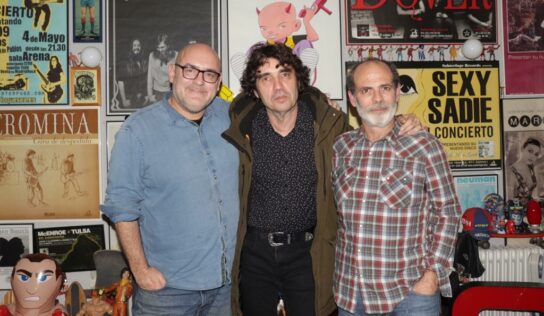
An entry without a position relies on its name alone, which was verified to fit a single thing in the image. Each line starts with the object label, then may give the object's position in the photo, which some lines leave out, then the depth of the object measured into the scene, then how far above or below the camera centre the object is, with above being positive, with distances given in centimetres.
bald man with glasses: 180 -12
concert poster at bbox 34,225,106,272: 305 -52
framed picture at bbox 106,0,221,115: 306 +88
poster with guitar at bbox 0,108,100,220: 303 +3
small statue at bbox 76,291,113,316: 247 -78
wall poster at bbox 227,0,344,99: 312 +93
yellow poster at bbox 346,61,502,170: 324 +42
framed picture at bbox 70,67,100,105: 306 +57
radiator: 309 -71
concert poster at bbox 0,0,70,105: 304 +80
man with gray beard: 170 -22
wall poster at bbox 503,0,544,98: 330 +85
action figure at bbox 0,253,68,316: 223 -60
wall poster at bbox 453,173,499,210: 328 -17
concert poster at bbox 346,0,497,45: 319 +103
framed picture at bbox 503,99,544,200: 328 +10
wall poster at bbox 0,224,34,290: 302 -52
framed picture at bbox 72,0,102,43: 305 +100
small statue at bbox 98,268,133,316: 251 -72
